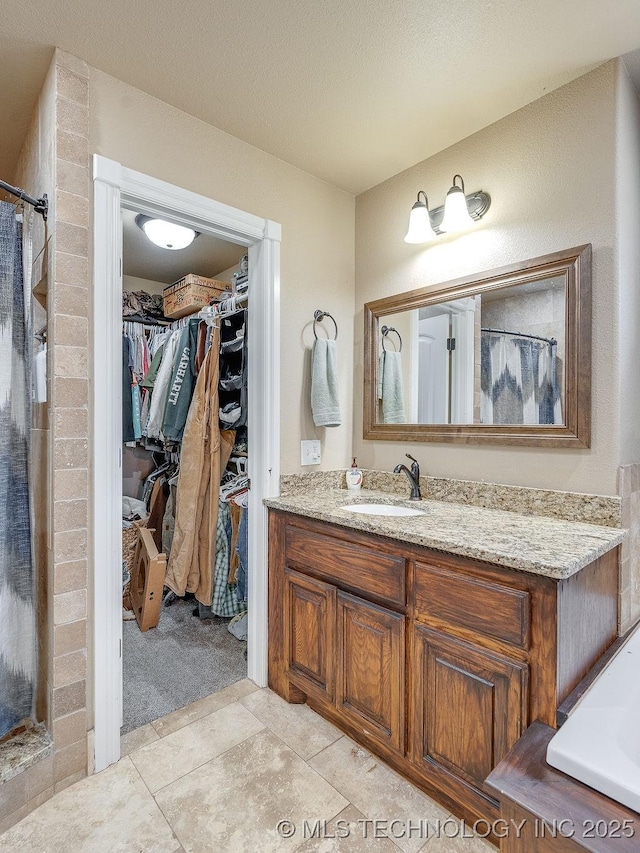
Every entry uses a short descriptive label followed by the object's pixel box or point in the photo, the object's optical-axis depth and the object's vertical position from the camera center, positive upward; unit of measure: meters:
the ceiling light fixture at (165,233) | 2.41 +1.03
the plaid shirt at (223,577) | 2.65 -0.91
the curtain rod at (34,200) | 1.48 +0.76
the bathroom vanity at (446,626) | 1.20 -0.64
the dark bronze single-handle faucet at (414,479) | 2.08 -0.27
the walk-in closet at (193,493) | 2.46 -0.44
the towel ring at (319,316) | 2.31 +0.54
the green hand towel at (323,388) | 2.22 +0.16
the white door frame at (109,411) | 1.60 +0.04
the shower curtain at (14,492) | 1.50 -0.24
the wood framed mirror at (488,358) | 1.66 +0.27
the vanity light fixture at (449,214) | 1.89 +0.90
